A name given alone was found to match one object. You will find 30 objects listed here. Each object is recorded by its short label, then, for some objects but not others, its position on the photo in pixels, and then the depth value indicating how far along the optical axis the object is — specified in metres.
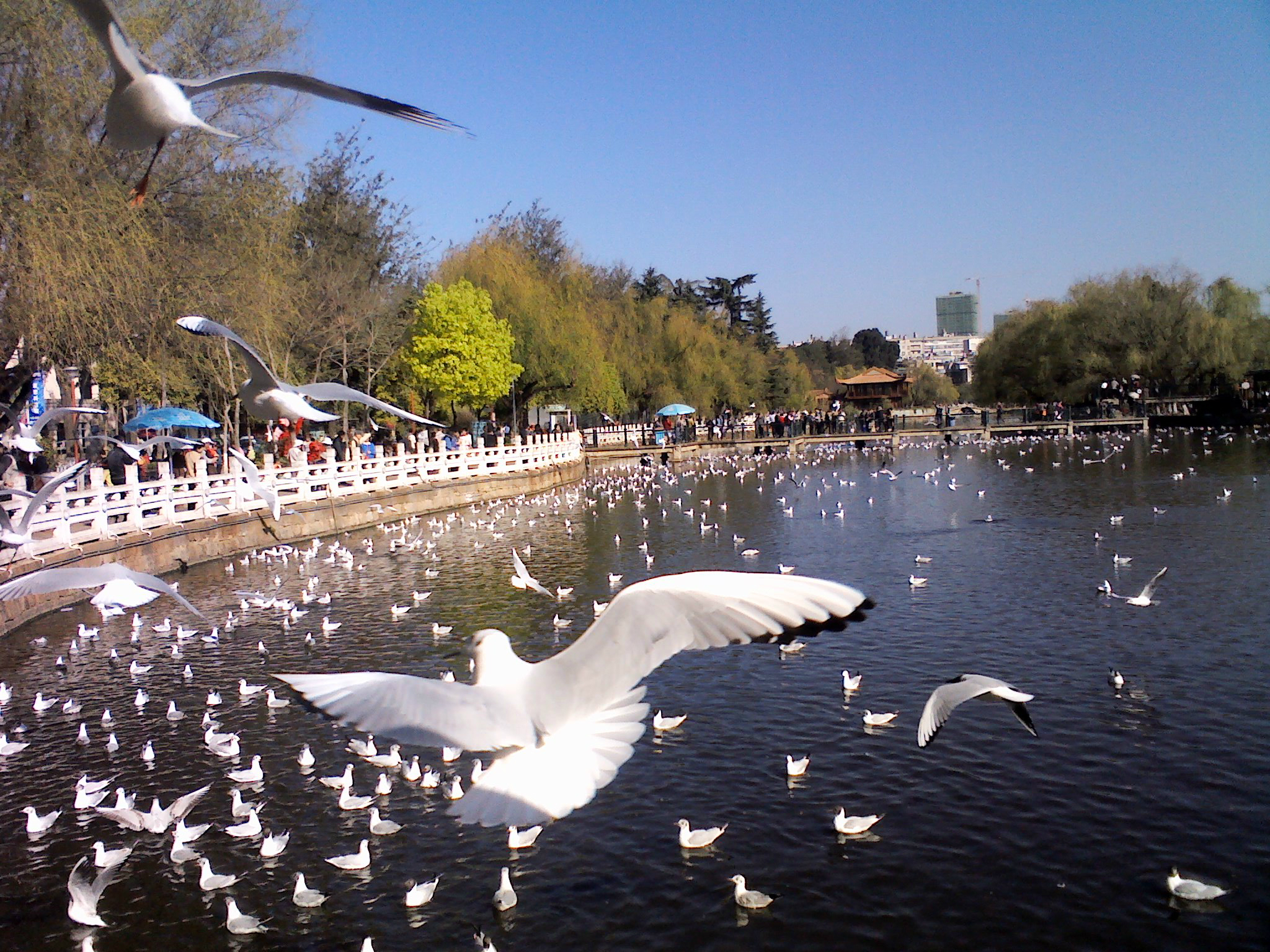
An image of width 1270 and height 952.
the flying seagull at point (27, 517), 7.72
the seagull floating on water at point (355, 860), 6.50
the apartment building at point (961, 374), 192.38
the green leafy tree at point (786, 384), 80.31
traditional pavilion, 101.81
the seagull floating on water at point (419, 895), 6.08
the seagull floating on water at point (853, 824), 6.71
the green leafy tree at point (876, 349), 175.12
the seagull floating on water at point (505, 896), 6.02
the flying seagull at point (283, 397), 6.81
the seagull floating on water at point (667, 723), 8.72
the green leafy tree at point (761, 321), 88.31
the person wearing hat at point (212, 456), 22.72
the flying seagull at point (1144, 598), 11.98
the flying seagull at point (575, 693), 3.74
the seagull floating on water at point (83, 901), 5.93
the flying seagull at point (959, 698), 5.54
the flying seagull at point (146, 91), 4.27
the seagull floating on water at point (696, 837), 6.63
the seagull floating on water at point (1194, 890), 5.77
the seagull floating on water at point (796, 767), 7.63
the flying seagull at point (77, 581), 5.68
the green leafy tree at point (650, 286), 80.12
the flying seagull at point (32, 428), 8.09
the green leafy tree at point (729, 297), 88.81
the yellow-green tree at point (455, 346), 35.09
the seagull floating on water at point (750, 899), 5.95
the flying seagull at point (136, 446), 9.62
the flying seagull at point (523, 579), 9.01
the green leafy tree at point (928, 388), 127.88
